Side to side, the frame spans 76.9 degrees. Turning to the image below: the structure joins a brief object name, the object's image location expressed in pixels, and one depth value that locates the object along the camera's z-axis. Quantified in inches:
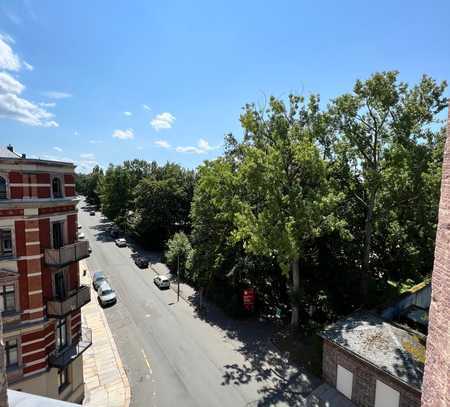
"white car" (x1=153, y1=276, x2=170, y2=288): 1097.4
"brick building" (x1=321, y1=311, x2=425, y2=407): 498.6
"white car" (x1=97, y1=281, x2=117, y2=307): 948.0
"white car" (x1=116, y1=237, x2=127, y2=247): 1646.2
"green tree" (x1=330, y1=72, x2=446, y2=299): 706.8
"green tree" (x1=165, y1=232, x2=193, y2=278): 1149.7
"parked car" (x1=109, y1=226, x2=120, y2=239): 1905.6
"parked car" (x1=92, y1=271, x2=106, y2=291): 1060.7
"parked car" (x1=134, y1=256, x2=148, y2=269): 1326.3
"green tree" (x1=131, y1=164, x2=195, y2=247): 1517.0
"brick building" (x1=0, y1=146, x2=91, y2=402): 448.8
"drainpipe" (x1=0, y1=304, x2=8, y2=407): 135.4
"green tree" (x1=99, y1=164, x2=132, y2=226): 1924.2
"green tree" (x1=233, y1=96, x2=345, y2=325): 644.7
